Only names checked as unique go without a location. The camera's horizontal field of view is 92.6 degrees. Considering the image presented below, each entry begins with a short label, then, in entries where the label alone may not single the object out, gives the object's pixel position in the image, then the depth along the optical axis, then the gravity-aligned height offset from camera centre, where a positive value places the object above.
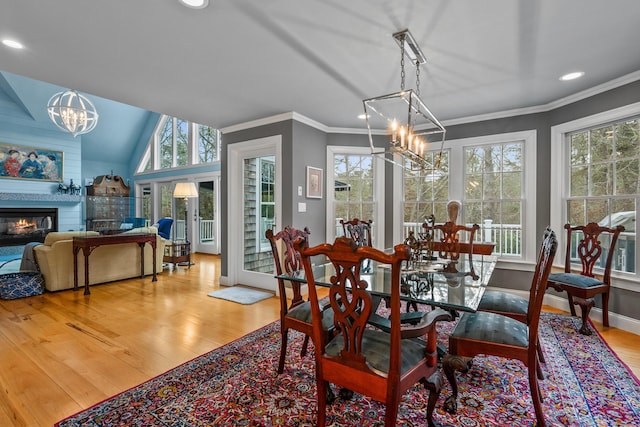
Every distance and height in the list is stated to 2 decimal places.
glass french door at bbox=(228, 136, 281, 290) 4.61 -0.03
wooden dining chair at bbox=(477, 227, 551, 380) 2.13 -0.70
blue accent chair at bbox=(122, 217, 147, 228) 7.73 -0.29
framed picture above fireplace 6.82 +1.12
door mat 3.85 -1.13
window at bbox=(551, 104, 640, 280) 3.02 +0.38
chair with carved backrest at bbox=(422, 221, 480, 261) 3.32 -0.37
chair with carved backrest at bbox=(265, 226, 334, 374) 2.01 -0.69
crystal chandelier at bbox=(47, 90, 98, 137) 4.77 +1.49
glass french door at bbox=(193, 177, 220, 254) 7.76 -0.22
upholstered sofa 4.09 -0.74
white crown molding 3.03 +1.24
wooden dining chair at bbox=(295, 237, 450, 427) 1.28 -0.66
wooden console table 4.08 -0.46
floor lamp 5.99 +0.40
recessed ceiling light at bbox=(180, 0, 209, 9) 1.86 +1.27
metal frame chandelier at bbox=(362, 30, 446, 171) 2.15 +0.58
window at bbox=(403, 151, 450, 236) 4.41 +0.22
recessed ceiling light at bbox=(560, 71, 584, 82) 2.86 +1.27
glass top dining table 1.68 -0.49
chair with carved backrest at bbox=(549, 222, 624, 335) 2.83 -0.66
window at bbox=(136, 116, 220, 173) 7.88 +1.79
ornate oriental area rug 1.67 -1.14
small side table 5.66 -0.82
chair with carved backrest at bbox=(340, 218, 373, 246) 3.41 -0.25
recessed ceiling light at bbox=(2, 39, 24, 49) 2.29 +1.27
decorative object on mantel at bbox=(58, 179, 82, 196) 7.62 +0.56
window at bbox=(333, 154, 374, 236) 4.83 +0.37
